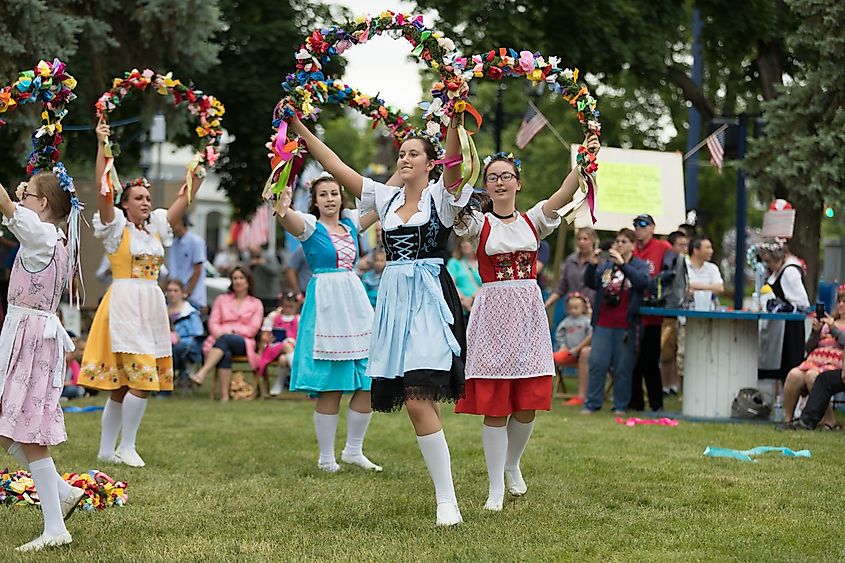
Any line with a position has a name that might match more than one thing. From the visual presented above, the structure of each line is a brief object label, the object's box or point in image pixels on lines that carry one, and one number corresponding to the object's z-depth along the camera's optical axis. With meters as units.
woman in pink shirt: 13.52
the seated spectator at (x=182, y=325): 13.59
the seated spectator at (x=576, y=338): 13.07
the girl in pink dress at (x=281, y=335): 13.59
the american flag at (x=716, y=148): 14.24
